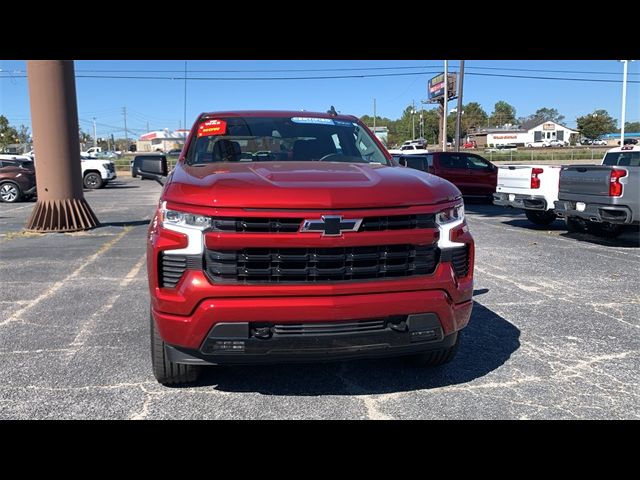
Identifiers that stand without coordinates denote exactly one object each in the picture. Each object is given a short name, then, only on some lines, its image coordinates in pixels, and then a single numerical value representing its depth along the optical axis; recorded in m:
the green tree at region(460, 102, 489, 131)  132.88
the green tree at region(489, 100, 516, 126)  152.38
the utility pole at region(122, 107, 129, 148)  130.52
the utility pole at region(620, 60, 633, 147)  39.00
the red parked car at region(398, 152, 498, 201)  17.27
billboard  38.76
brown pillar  10.39
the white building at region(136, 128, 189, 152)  103.50
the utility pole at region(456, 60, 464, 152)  28.98
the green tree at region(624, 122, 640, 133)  105.84
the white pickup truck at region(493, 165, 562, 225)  10.84
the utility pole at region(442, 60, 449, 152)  34.69
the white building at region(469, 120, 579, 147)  119.19
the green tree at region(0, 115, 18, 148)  71.19
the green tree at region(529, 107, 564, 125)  163.05
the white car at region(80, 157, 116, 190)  26.06
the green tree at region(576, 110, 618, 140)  95.75
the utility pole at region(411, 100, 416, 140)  107.75
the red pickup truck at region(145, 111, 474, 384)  2.97
